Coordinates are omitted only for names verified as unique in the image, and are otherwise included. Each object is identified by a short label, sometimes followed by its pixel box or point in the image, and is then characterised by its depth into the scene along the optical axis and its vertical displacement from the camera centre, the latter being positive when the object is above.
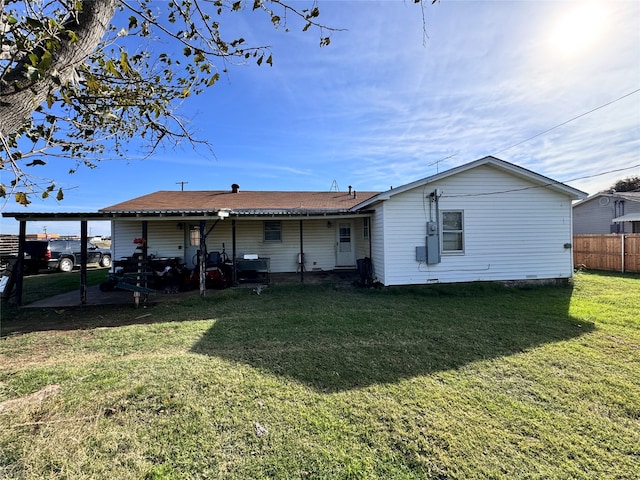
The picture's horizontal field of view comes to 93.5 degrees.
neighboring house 18.72 +2.02
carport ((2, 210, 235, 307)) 7.64 +0.64
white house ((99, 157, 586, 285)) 9.02 +0.68
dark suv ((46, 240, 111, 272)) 15.51 -0.25
